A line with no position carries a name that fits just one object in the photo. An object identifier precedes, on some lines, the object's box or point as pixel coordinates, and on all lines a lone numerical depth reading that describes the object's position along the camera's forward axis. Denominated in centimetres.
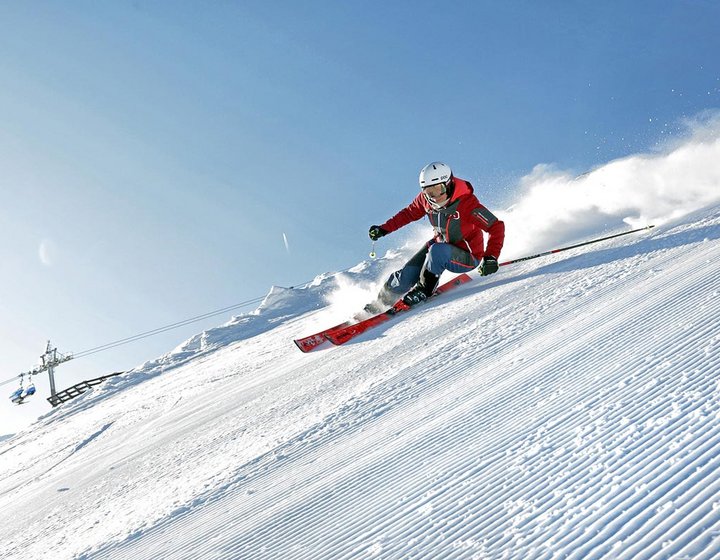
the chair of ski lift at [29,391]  2546
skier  588
